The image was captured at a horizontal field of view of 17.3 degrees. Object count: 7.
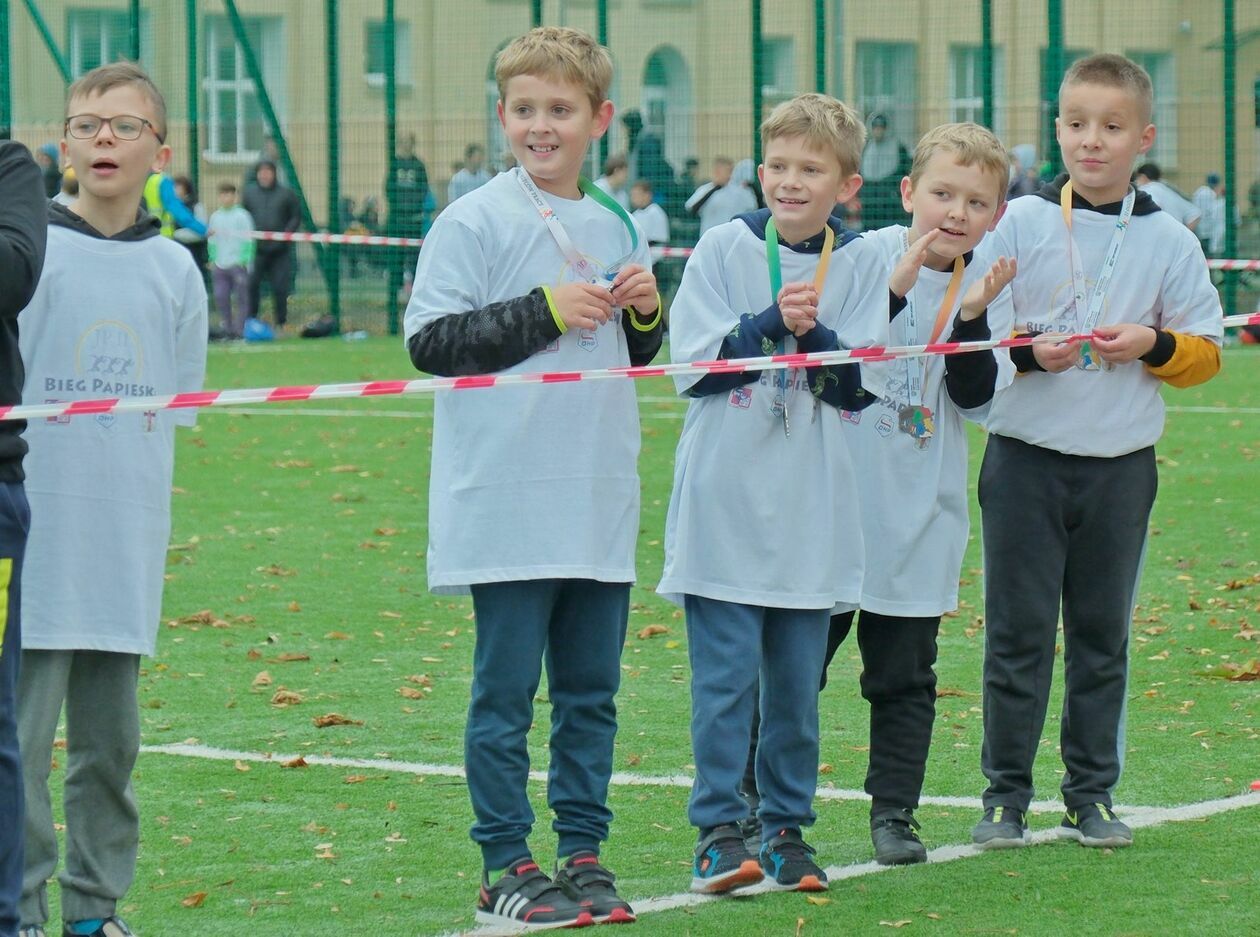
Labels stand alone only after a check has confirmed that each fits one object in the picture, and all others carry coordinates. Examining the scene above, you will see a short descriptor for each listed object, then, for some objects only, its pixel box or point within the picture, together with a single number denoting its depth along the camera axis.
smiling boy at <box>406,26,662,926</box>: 8.94
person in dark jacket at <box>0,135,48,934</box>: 7.23
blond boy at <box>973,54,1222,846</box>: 10.24
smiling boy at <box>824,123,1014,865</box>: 10.00
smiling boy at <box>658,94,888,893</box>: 9.42
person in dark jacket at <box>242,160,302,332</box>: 48.98
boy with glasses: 8.39
